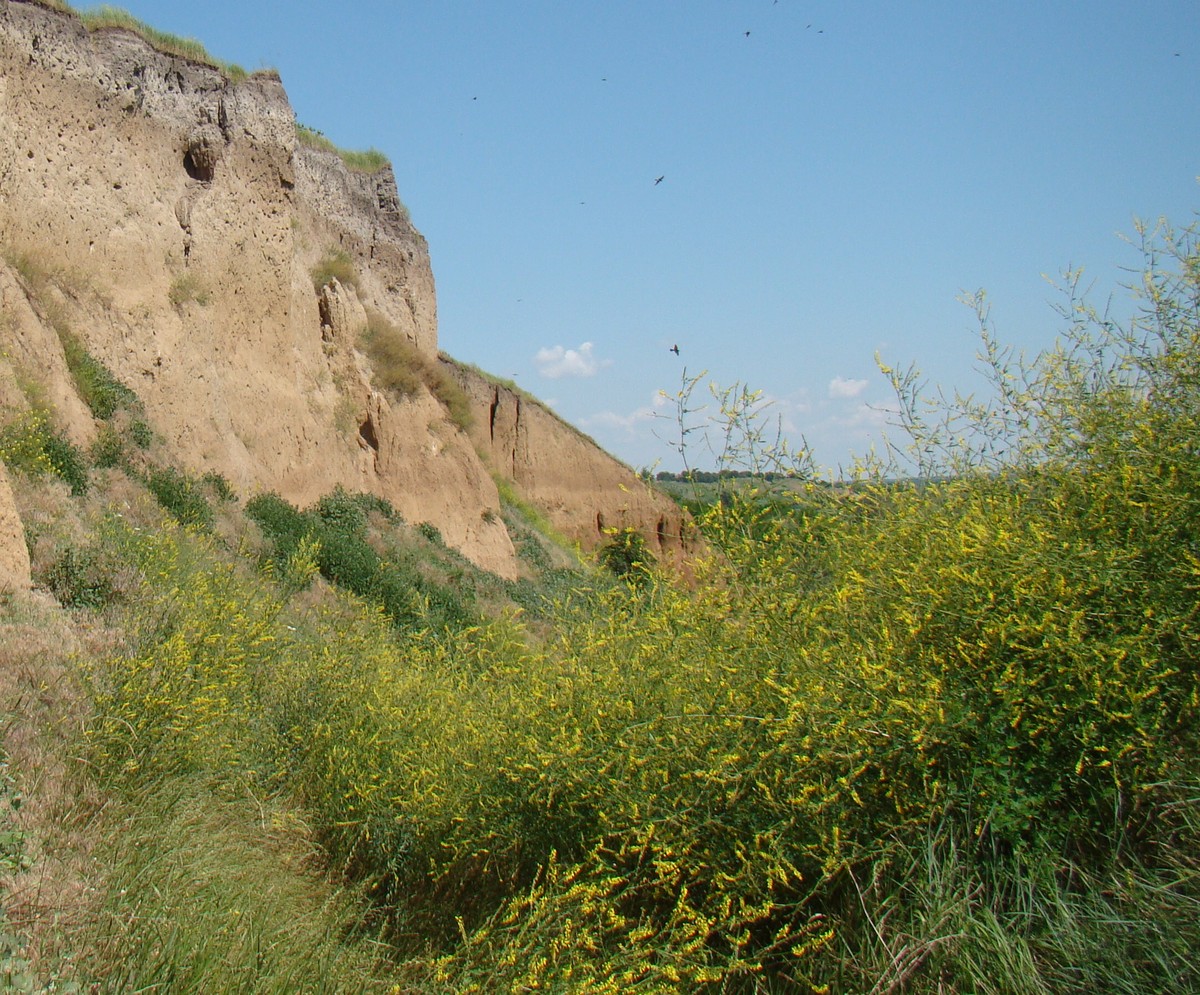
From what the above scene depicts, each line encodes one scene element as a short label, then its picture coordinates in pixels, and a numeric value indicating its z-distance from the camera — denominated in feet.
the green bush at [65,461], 34.09
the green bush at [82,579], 26.30
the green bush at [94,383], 39.99
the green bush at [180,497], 39.27
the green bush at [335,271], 61.41
